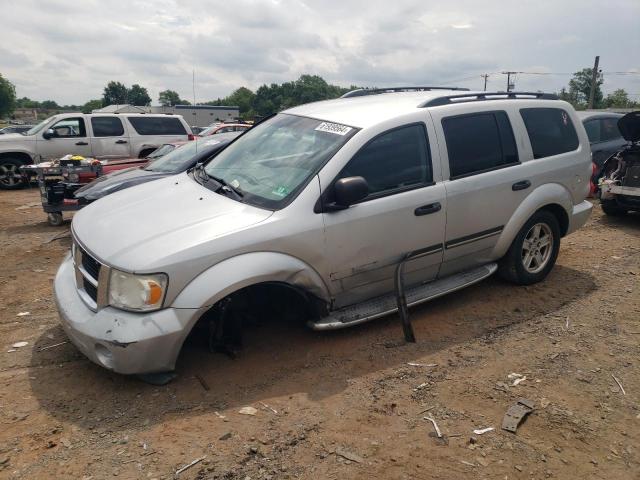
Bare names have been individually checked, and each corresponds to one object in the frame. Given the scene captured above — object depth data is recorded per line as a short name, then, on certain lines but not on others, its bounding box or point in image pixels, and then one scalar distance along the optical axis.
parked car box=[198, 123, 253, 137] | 19.37
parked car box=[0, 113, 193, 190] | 12.24
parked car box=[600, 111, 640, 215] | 7.48
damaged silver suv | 3.06
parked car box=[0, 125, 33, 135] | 19.37
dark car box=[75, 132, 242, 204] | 6.88
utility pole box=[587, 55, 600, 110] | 38.19
